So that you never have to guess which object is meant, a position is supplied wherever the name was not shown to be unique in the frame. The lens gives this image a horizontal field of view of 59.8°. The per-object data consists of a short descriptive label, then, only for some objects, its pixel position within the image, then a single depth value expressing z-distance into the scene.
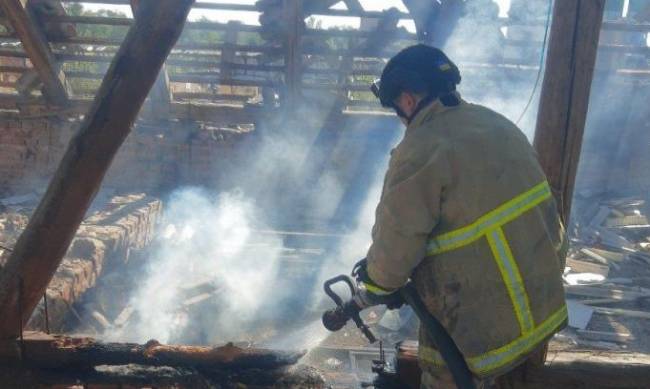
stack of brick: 4.80
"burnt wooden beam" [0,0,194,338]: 2.60
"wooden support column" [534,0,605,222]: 2.67
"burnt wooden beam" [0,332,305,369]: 3.10
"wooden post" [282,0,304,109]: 7.47
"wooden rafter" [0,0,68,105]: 7.07
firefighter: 2.25
